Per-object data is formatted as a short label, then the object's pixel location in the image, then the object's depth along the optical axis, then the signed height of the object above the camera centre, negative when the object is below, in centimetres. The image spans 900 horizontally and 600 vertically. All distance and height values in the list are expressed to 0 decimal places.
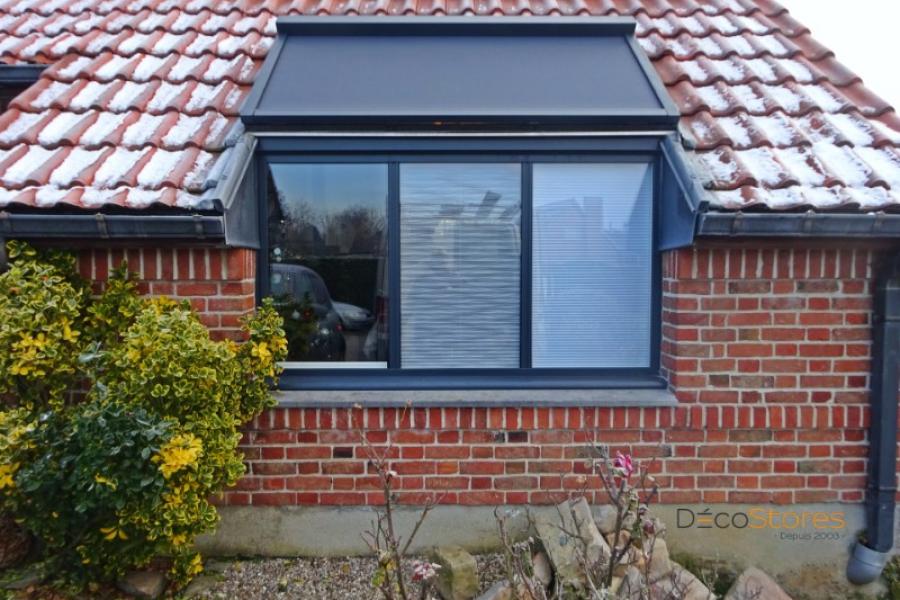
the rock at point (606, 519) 344 -146
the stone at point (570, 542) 315 -149
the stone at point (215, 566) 363 -184
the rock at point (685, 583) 310 -176
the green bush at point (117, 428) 295 -80
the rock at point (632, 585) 275 -164
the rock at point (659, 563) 335 -168
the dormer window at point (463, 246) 390 +22
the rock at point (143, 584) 330 -178
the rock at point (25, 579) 324 -173
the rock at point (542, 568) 328 -167
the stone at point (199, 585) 343 -187
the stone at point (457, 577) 326 -171
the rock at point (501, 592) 312 -172
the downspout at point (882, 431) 353 -95
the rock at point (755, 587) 339 -185
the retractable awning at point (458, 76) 378 +143
